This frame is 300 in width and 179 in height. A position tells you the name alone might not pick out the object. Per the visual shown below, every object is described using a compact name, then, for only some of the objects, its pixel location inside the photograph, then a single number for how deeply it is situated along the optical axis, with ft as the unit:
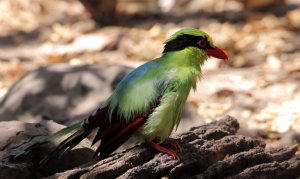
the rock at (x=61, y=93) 41.52
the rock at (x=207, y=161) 27.04
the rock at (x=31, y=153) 27.48
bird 27.63
